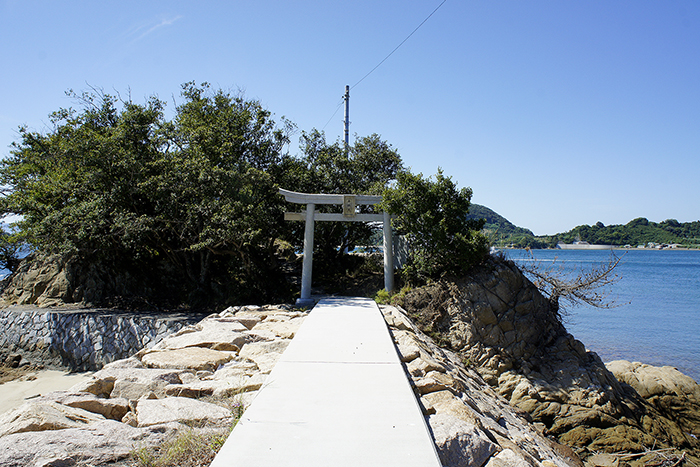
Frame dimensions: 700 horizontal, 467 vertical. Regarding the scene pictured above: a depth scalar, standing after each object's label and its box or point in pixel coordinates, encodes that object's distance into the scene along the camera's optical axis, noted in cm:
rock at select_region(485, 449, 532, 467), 345
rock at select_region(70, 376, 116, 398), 445
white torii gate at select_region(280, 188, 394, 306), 1098
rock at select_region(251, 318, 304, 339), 707
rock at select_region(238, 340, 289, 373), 538
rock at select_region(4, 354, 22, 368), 1063
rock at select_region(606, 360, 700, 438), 955
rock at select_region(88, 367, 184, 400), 447
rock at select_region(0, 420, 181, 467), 270
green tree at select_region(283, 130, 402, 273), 1405
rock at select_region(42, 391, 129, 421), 397
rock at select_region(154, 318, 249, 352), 647
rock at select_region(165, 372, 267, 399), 443
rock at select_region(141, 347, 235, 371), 548
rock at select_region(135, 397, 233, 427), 359
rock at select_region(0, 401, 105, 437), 315
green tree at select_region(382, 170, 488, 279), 968
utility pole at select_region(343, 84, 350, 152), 1702
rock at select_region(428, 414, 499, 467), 334
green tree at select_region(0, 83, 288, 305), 1055
